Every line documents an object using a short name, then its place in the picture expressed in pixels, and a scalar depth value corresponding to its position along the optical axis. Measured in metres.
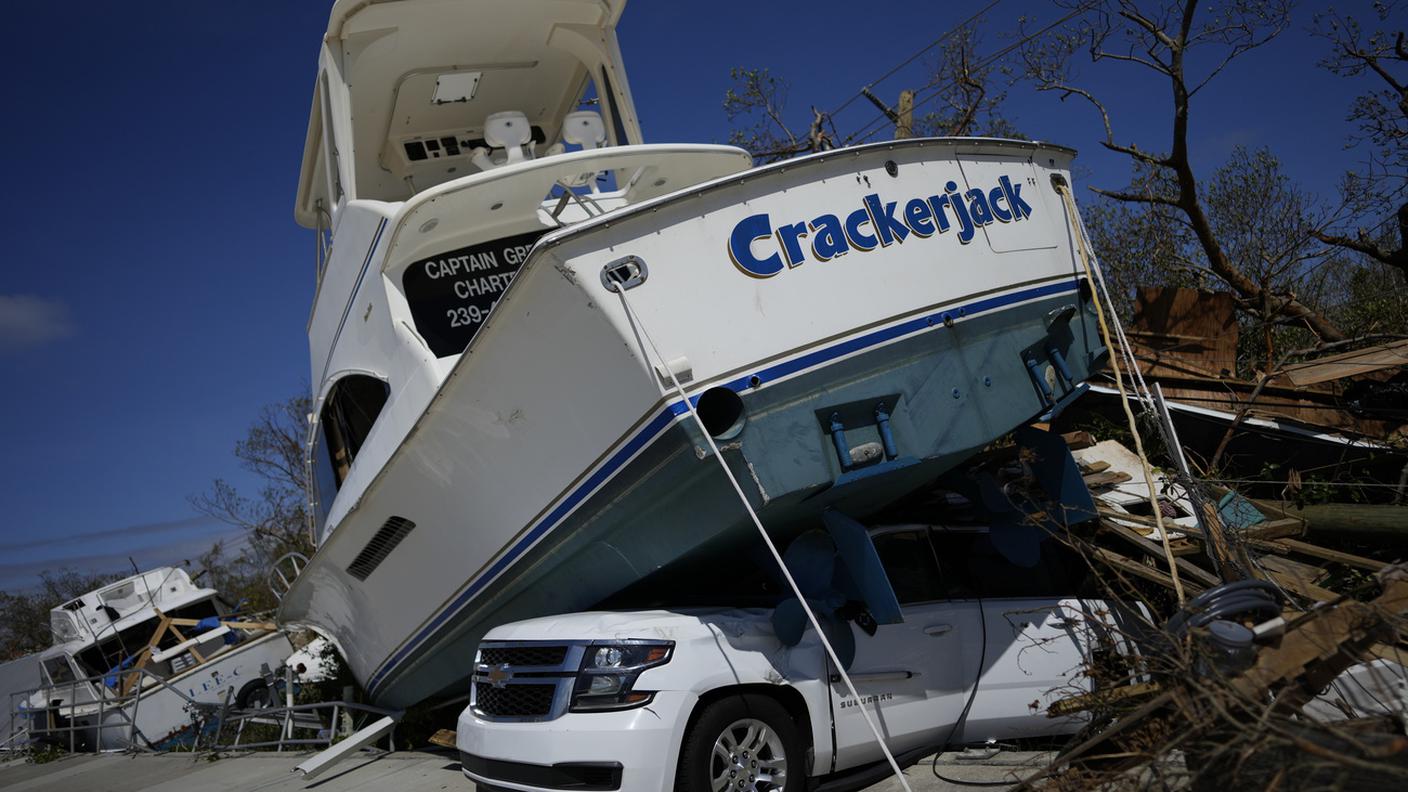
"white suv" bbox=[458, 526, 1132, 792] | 4.20
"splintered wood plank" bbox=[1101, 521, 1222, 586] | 5.63
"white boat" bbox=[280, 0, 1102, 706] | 4.59
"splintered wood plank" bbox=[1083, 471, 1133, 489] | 7.14
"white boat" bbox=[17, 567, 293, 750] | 12.48
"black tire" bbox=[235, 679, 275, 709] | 12.38
